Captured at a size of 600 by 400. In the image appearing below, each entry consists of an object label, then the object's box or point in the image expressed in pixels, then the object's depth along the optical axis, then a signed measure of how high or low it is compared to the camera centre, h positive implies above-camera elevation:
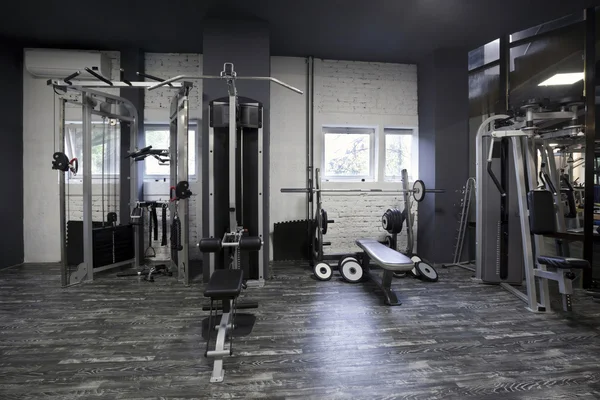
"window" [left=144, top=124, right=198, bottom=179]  4.52 +0.75
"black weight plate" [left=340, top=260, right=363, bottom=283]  3.56 -0.91
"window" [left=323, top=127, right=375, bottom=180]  4.80 +0.66
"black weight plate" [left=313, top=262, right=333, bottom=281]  3.61 -0.93
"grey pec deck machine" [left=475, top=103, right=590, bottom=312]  2.66 -0.17
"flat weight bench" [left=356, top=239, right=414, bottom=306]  2.78 -0.64
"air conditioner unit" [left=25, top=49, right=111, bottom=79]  4.08 +1.79
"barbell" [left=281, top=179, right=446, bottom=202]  3.95 +0.05
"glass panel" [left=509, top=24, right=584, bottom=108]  3.60 +1.64
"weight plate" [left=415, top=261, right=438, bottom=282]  3.58 -0.93
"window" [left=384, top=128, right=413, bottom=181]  4.94 +0.70
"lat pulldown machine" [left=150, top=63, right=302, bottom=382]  3.25 +0.20
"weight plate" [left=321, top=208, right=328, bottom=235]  3.89 -0.35
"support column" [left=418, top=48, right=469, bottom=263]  4.33 +0.74
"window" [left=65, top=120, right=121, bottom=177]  4.25 +0.72
